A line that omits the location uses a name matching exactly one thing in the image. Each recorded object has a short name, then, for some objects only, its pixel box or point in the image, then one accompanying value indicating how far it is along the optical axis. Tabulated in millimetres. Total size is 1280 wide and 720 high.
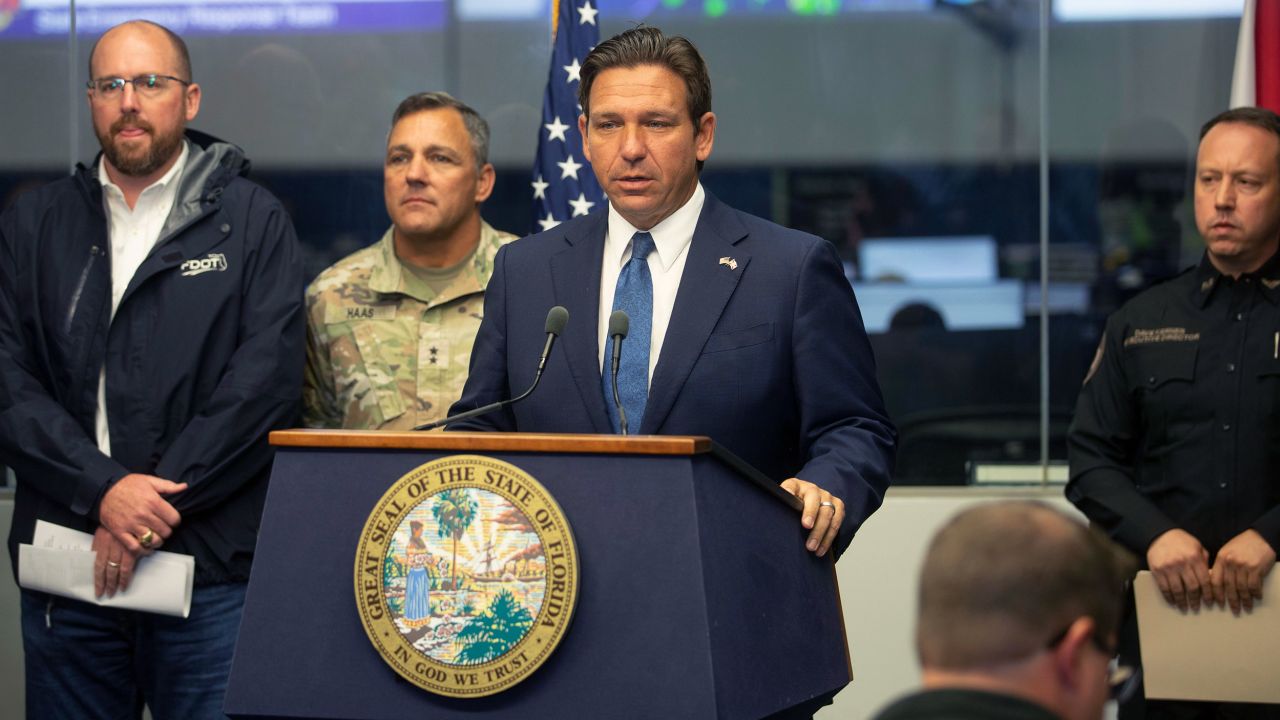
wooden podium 4152
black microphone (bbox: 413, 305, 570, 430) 4926
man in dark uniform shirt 7793
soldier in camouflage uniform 8266
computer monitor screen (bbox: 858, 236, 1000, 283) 10930
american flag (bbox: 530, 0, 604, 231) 9906
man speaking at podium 5457
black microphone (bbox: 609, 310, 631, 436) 4961
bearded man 7426
